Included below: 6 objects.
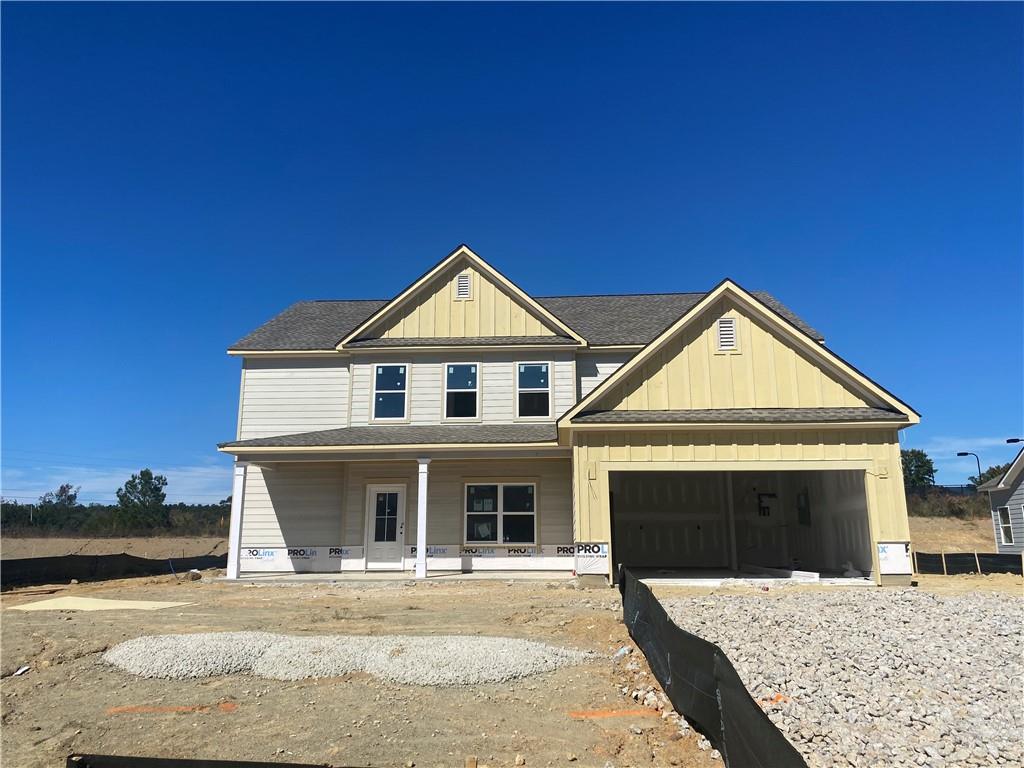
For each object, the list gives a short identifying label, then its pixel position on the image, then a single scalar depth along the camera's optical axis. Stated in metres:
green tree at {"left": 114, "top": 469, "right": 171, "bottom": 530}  48.47
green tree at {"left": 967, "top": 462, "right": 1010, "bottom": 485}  53.36
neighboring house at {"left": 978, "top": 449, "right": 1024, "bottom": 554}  28.44
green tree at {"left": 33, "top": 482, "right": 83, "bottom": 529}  51.50
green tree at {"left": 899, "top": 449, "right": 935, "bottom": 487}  65.19
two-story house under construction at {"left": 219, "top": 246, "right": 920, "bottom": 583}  15.02
